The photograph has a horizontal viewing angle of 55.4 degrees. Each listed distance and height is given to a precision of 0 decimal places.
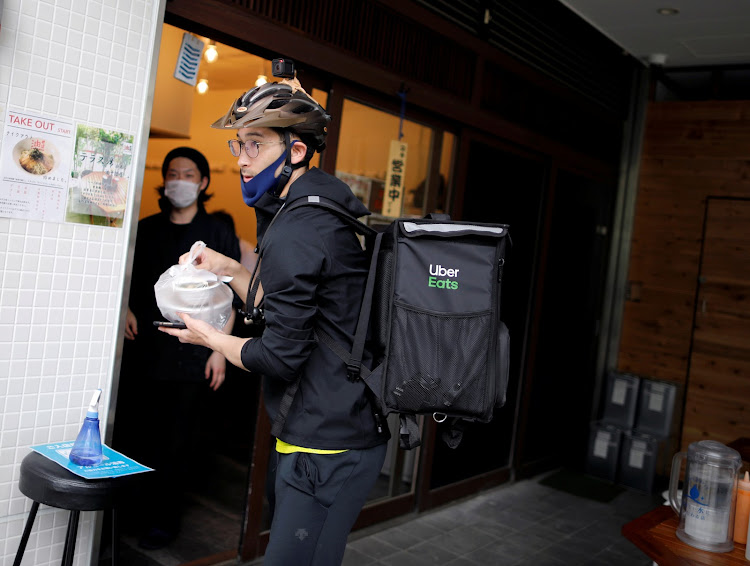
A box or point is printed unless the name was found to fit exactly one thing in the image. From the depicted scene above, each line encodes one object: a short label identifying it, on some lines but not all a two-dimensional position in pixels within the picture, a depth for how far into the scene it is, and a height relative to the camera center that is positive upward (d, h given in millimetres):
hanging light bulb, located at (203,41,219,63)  3368 +1034
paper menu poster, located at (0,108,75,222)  2094 +234
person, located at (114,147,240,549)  3309 -450
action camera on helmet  1988 +572
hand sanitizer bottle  2027 -544
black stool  1945 -664
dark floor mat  5051 -1269
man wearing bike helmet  1776 -145
